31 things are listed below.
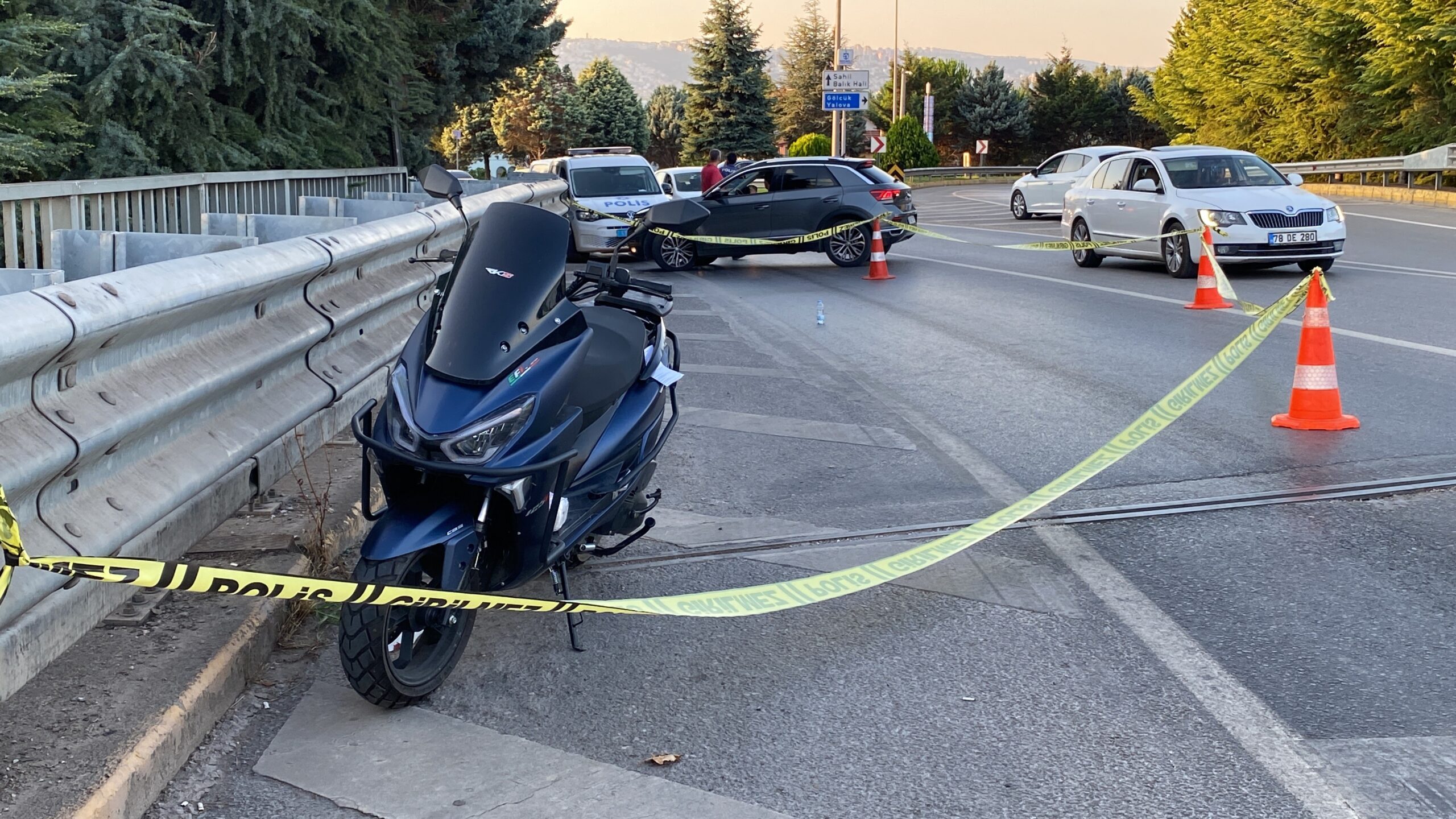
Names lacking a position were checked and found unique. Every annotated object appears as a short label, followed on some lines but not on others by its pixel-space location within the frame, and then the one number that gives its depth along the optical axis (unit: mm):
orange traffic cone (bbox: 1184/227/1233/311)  13398
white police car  20578
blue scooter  4000
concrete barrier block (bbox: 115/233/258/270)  6309
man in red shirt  23312
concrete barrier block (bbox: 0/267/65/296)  4914
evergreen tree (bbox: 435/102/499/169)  101125
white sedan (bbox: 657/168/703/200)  26688
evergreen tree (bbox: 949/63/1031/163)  74500
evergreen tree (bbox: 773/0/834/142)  91750
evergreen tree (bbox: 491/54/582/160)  90000
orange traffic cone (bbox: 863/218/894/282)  17547
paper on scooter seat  5188
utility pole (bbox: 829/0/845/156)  47500
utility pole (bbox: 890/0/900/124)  74131
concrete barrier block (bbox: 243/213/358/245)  8047
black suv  19641
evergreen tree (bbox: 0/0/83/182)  8328
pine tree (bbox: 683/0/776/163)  66000
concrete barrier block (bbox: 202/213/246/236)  7949
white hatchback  29781
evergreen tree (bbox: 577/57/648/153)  87625
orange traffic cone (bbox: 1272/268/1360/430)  7820
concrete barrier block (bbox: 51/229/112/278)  6359
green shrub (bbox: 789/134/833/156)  58219
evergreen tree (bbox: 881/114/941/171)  59438
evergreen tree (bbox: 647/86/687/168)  92875
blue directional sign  43844
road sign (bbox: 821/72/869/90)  44125
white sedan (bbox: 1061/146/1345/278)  15758
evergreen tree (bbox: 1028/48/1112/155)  74562
